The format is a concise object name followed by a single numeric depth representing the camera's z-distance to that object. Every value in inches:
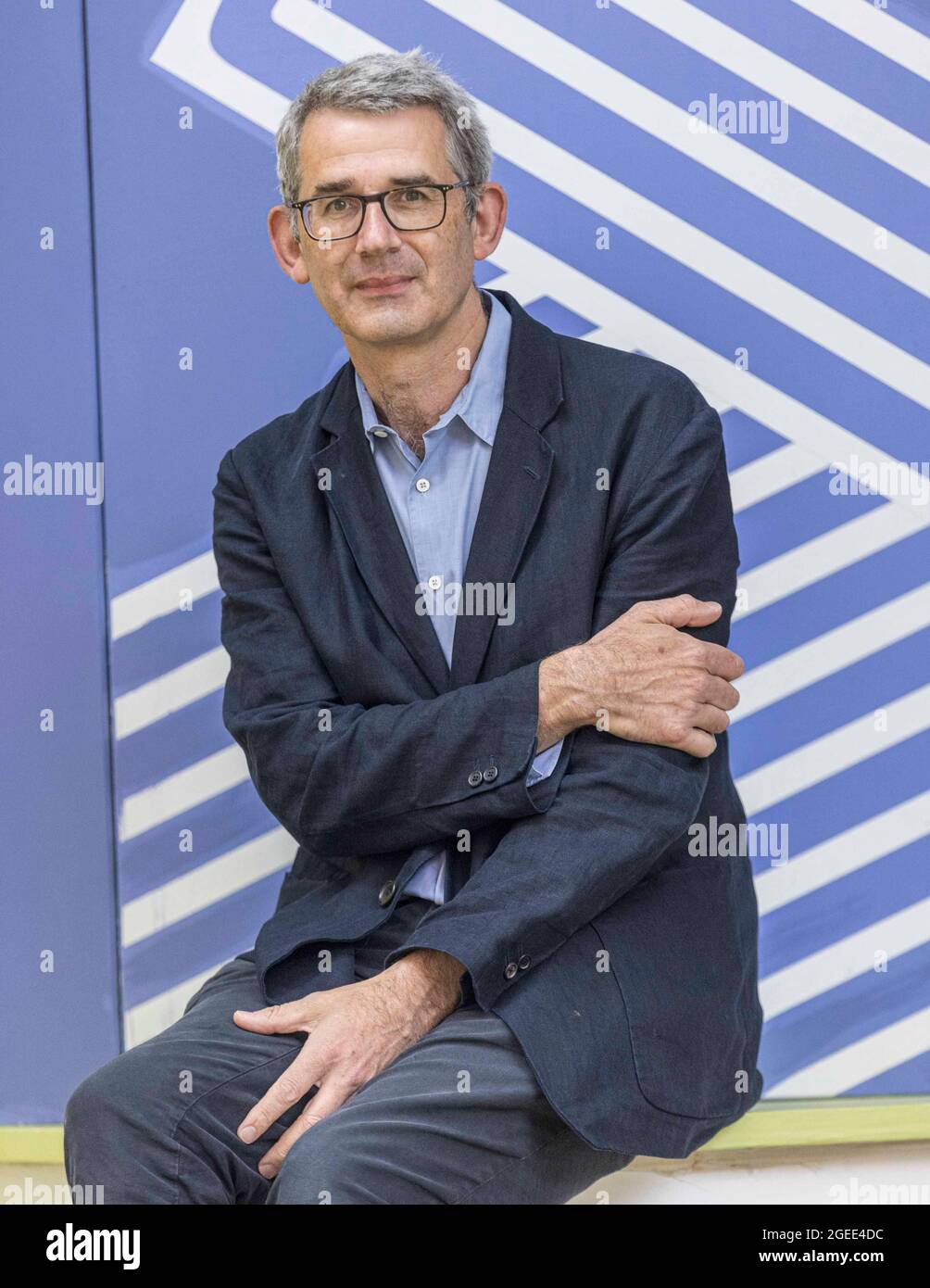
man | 111.6
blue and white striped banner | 127.6
